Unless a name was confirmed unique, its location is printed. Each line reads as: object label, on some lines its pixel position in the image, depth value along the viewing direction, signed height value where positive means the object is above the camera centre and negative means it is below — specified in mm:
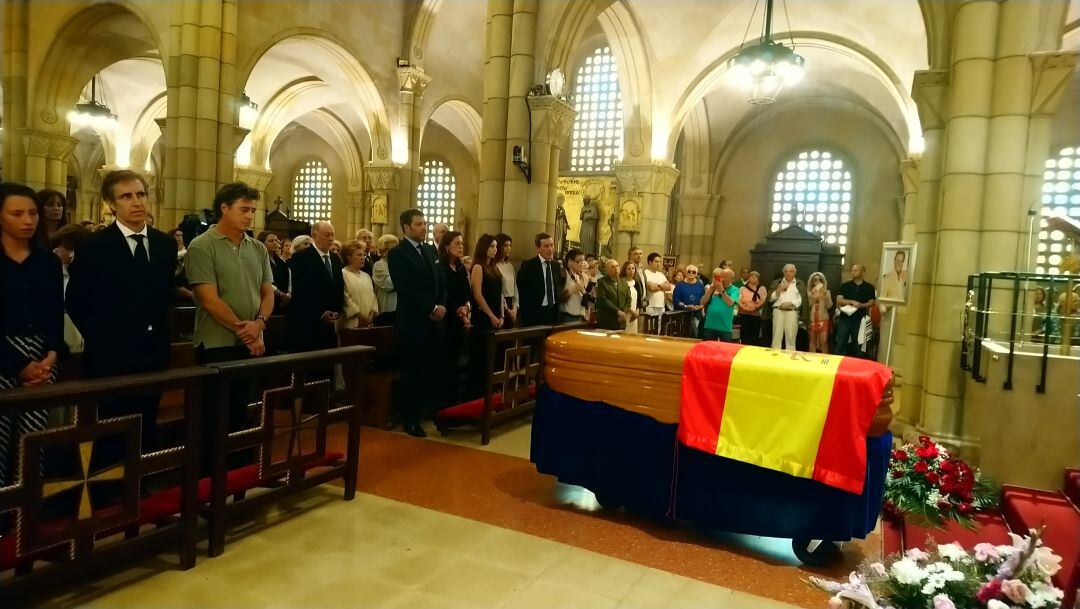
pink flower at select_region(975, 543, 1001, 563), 2006 -809
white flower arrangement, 1774 -854
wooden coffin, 3387 -525
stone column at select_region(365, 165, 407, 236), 13938 +1537
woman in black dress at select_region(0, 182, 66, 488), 2580 -279
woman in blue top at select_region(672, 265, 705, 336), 10141 -237
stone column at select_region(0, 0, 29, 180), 12102 +3069
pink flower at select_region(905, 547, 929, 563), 2074 -854
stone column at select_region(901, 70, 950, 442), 5480 +576
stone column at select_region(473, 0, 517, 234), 7734 +2031
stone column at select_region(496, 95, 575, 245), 7598 +1089
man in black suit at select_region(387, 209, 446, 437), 4988 -359
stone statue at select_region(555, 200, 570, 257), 18109 +1310
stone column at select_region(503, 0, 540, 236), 7633 +1602
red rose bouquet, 3840 -1210
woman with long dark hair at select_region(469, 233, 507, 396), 5672 -311
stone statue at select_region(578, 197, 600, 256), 18531 +1323
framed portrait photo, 5715 +172
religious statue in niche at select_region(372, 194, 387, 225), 14477 +1213
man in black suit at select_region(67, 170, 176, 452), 2844 -225
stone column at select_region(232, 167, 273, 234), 16891 +2068
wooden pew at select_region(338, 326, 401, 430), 5207 -1006
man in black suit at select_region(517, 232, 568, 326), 6246 -170
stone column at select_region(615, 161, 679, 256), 13000 +1573
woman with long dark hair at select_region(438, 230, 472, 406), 5632 -283
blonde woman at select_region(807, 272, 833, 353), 9490 -368
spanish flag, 2957 -602
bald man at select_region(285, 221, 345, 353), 5094 -305
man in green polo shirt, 3307 -157
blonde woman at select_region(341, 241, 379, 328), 5520 -262
